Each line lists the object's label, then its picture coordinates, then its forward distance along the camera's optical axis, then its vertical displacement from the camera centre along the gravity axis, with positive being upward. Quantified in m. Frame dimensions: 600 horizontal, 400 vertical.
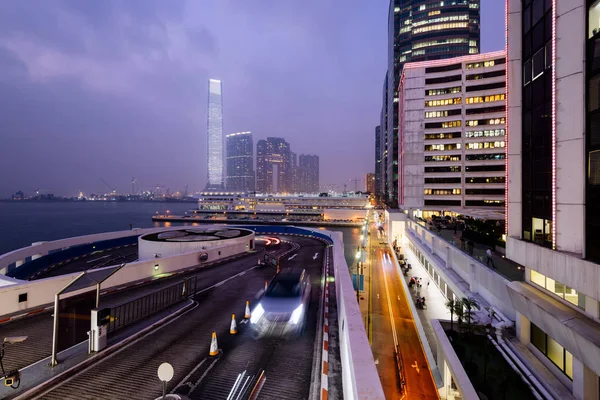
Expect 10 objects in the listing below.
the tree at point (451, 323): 15.68 -6.74
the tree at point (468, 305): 14.97 -5.52
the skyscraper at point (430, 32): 98.62 +58.14
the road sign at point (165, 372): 6.92 -4.12
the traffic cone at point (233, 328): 12.19 -5.38
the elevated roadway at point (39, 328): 9.89 -5.33
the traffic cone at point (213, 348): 10.38 -5.26
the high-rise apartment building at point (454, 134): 69.19 +15.39
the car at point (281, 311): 12.69 -5.24
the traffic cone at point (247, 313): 13.87 -5.41
